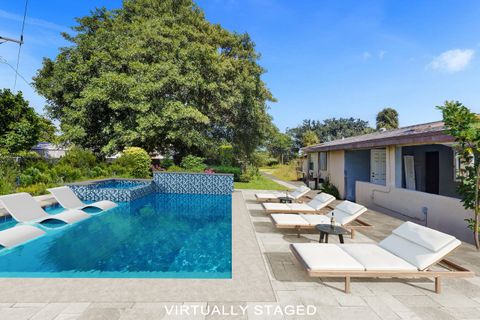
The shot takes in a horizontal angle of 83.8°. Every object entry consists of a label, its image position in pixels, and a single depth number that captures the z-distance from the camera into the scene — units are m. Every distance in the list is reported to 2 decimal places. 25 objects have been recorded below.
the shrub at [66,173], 15.98
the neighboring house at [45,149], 34.09
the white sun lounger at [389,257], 4.26
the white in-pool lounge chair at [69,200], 10.34
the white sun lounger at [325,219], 7.30
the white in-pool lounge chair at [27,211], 8.08
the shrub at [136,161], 20.05
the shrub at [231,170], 22.20
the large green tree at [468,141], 6.24
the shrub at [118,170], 19.66
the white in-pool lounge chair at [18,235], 6.61
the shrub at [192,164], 20.78
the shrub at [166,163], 22.51
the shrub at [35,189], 12.76
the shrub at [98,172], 18.53
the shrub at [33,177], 13.77
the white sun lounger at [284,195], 12.22
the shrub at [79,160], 18.45
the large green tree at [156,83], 20.77
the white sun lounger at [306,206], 9.23
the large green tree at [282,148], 60.25
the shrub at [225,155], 24.97
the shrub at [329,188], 15.73
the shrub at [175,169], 19.62
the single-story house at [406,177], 8.12
